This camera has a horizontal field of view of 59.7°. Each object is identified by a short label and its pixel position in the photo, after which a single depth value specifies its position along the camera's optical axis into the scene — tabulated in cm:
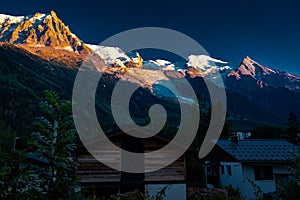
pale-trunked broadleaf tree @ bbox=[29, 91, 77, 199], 572
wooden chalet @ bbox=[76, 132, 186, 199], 1817
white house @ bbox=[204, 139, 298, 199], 2233
